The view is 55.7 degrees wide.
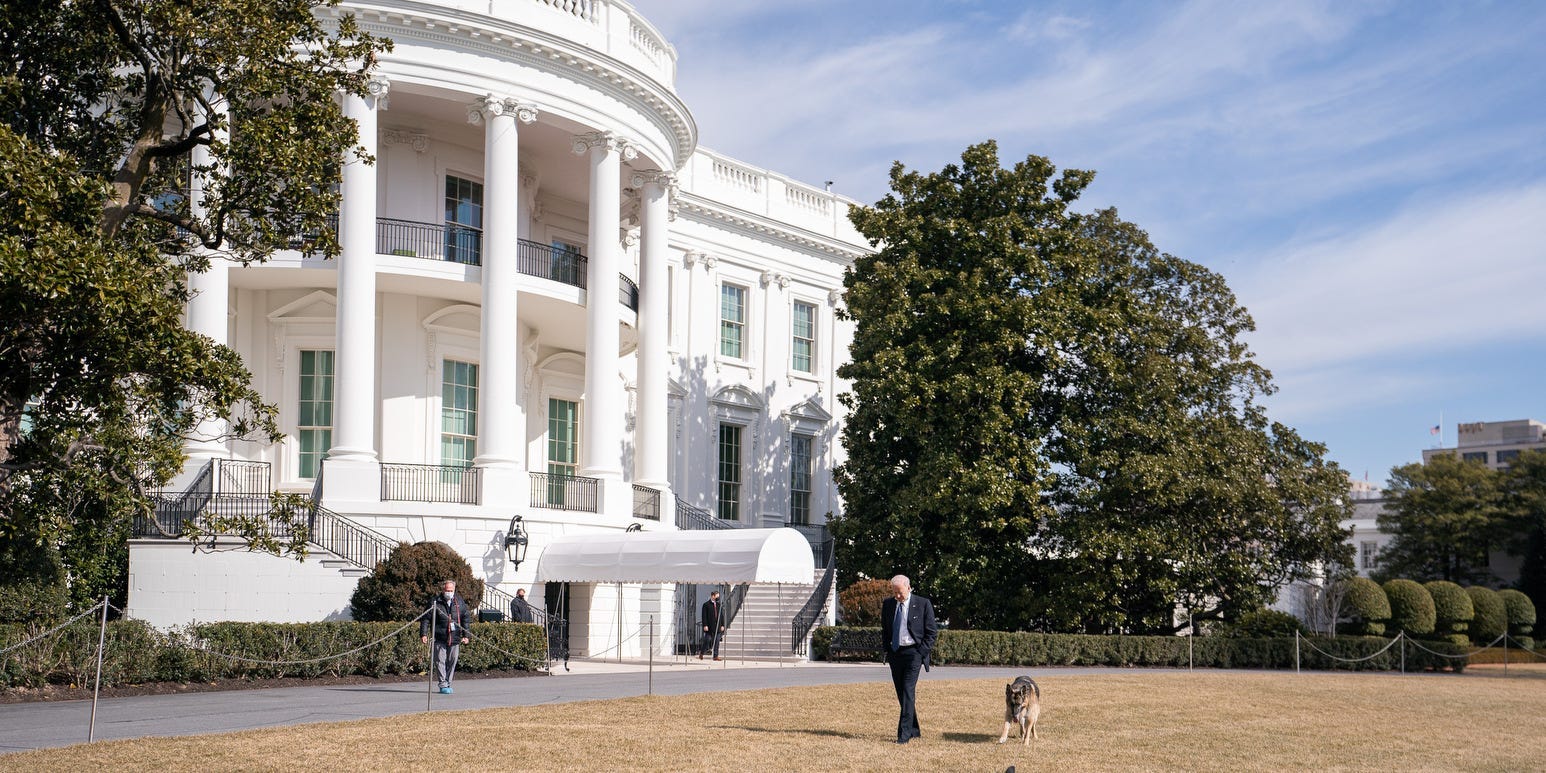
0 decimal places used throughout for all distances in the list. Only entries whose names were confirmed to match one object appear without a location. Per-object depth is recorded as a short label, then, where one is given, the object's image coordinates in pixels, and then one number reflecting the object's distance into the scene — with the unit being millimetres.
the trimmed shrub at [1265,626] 37256
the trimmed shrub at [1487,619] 54188
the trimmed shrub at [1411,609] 47938
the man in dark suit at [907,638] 14969
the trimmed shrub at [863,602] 33281
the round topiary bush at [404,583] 25375
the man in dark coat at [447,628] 20234
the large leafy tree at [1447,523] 70875
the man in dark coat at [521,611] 27797
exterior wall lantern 29688
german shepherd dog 14922
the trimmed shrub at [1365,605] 45656
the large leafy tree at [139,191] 14102
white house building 29234
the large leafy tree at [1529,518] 70500
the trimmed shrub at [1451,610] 51125
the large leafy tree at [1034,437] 34250
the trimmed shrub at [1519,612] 57781
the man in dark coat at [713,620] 32750
